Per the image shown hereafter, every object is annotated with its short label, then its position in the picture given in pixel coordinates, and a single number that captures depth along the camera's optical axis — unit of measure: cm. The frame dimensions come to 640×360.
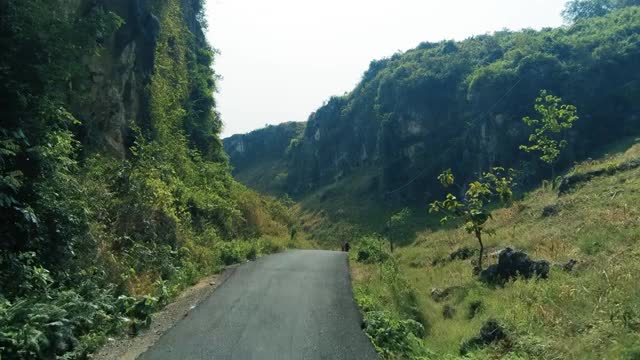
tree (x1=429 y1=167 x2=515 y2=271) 2009
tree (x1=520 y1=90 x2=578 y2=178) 4406
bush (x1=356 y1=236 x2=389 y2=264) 2691
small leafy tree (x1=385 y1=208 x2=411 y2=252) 6284
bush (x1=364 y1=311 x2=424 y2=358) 1009
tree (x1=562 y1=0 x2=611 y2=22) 12775
